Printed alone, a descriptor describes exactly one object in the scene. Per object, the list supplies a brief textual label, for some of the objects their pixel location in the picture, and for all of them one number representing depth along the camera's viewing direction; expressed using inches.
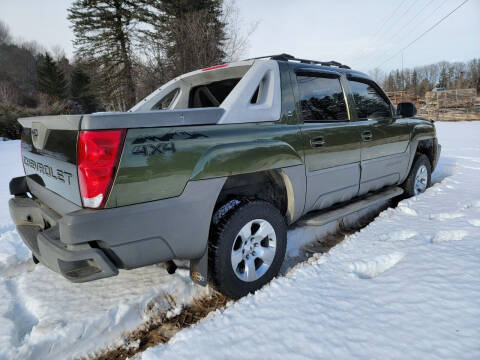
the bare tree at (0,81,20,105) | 1056.1
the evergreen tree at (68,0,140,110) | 821.9
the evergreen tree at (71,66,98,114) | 1408.0
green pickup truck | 68.2
